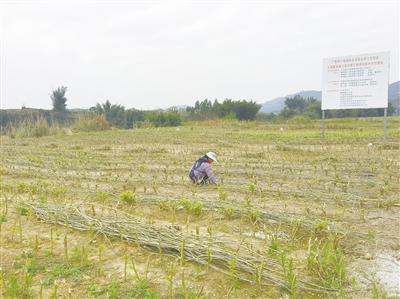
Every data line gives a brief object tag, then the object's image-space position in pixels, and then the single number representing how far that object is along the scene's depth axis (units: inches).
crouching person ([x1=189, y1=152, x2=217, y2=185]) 230.1
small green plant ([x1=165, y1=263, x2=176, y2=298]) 102.3
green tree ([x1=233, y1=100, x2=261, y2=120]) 1355.8
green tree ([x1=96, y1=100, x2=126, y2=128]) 1425.9
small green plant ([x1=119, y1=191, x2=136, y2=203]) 187.2
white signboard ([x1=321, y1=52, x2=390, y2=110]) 439.8
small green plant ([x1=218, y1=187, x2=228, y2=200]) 190.8
